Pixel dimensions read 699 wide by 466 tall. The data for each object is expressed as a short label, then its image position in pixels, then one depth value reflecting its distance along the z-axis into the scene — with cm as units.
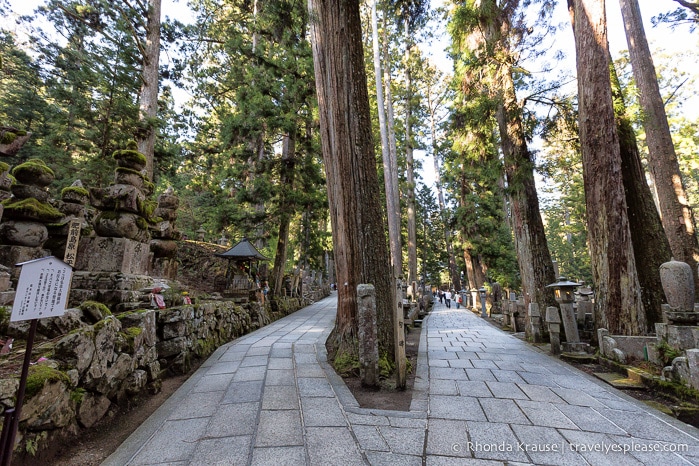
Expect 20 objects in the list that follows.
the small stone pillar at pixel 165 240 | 725
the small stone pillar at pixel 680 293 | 343
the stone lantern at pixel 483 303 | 1333
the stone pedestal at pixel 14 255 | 426
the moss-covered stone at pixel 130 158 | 543
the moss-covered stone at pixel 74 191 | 548
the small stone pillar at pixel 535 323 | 654
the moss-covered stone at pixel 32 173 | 478
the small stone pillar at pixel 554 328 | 547
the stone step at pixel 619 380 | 366
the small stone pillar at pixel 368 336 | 358
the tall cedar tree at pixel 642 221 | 560
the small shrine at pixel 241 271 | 900
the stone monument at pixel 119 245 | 449
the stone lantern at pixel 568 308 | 533
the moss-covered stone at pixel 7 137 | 521
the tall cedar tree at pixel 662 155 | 793
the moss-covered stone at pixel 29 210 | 450
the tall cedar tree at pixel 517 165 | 694
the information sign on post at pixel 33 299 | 158
